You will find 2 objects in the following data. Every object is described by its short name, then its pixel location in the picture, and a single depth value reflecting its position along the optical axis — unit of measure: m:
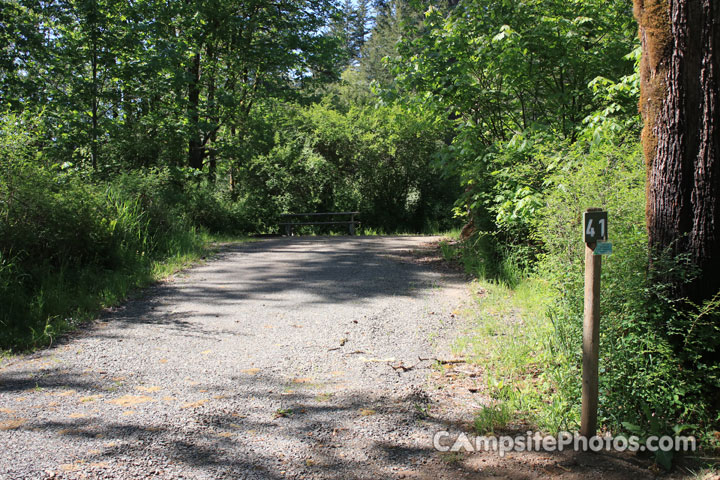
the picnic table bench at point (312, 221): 20.91
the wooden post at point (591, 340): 3.33
